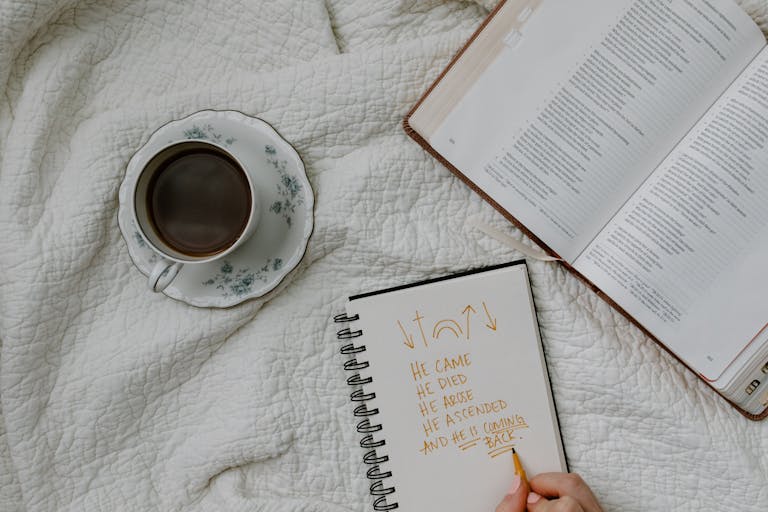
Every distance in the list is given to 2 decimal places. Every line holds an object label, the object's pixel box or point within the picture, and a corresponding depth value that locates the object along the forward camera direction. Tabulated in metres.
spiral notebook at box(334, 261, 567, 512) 0.71
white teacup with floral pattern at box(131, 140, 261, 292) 0.61
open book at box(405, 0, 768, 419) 0.65
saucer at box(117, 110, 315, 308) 0.68
